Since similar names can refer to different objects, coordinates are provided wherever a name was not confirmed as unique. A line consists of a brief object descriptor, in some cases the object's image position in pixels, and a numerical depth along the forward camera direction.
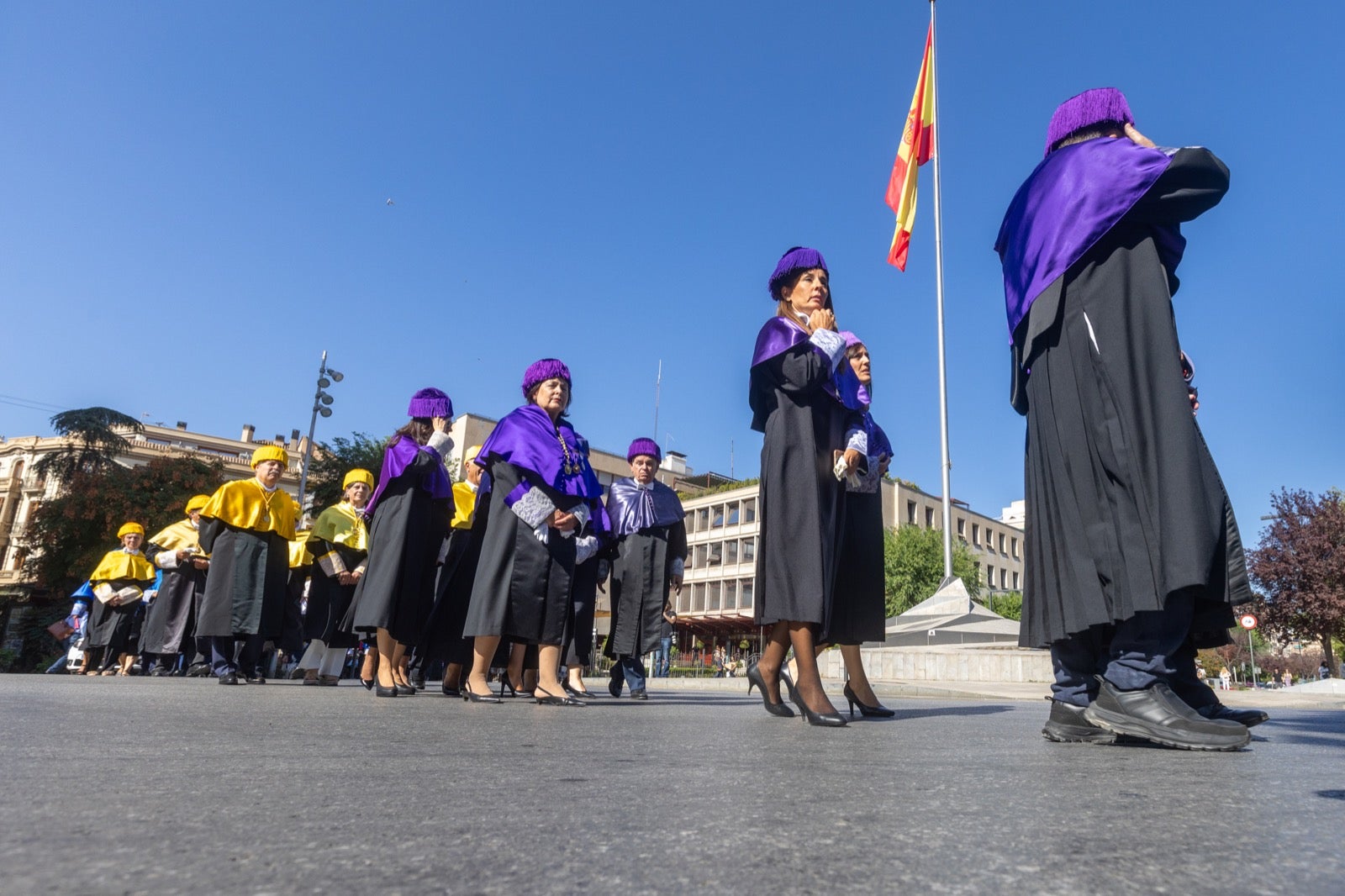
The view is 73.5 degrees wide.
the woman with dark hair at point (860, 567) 4.48
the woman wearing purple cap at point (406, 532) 6.17
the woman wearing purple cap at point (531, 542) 5.05
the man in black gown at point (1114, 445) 2.60
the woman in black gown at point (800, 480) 3.79
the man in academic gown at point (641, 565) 7.95
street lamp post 23.50
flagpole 19.97
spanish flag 21.08
